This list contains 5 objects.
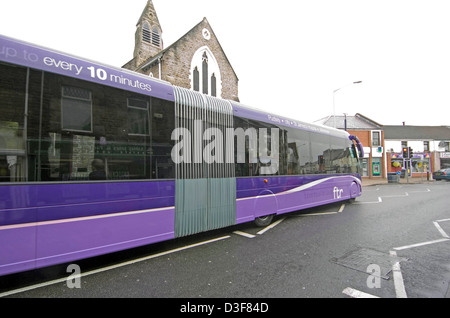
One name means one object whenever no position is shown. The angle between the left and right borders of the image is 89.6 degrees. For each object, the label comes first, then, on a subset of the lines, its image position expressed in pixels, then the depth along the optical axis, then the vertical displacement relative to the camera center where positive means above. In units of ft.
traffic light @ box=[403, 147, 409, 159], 77.36 +4.84
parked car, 84.79 -3.39
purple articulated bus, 9.81 +0.44
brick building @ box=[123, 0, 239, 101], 62.03 +32.74
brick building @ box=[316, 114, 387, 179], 100.73 +8.64
